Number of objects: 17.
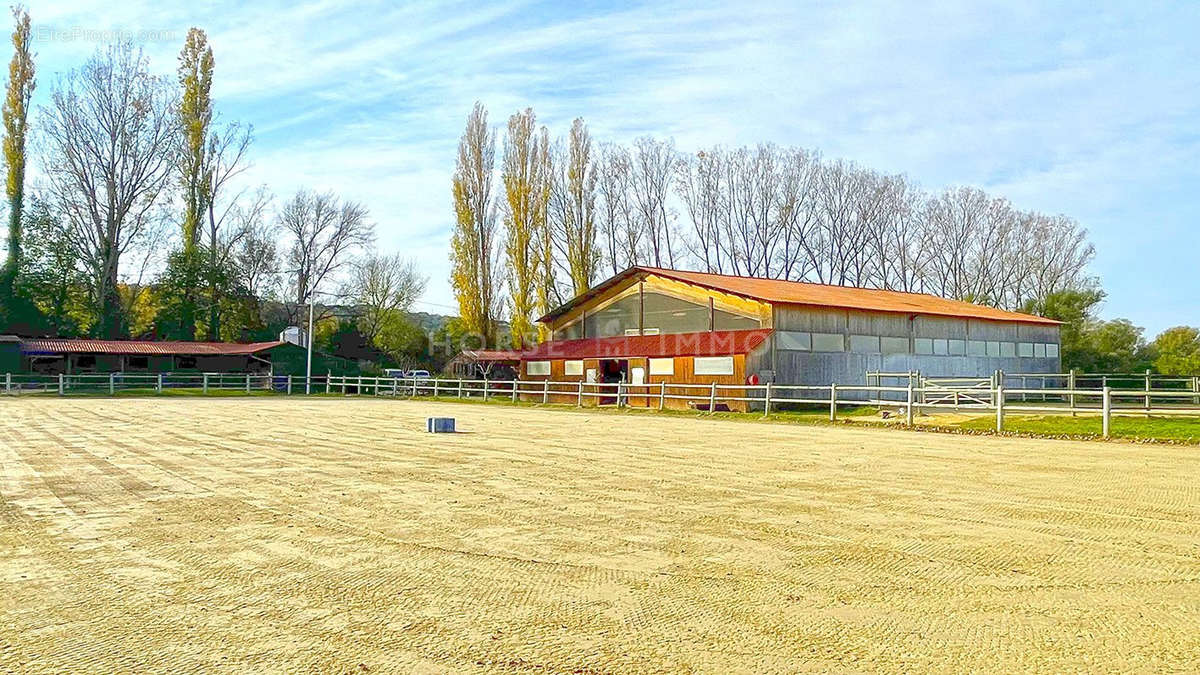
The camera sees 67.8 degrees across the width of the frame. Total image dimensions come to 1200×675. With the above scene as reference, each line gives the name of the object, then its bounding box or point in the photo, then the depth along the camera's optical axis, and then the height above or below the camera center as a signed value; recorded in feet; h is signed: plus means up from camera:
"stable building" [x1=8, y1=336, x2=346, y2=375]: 152.56 +1.32
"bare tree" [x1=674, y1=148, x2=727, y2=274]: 201.36 +39.98
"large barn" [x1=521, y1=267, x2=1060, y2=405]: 102.27 +5.01
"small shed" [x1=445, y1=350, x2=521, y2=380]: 174.60 +1.00
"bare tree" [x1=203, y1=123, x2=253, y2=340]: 182.39 +24.44
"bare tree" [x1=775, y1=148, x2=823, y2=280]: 198.70 +36.93
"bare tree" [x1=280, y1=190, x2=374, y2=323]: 213.25 +29.40
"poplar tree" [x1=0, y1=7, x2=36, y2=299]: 164.66 +38.44
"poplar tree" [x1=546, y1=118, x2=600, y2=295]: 183.32 +32.40
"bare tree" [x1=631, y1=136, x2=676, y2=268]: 199.52 +38.09
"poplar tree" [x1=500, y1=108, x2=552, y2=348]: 178.40 +30.21
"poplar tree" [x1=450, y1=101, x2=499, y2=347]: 179.83 +26.84
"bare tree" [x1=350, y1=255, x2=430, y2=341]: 219.61 +19.16
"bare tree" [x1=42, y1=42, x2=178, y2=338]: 170.40 +36.83
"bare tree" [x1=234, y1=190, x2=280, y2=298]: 198.59 +24.08
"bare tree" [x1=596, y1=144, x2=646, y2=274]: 193.67 +34.87
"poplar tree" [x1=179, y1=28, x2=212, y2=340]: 177.88 +43.91
